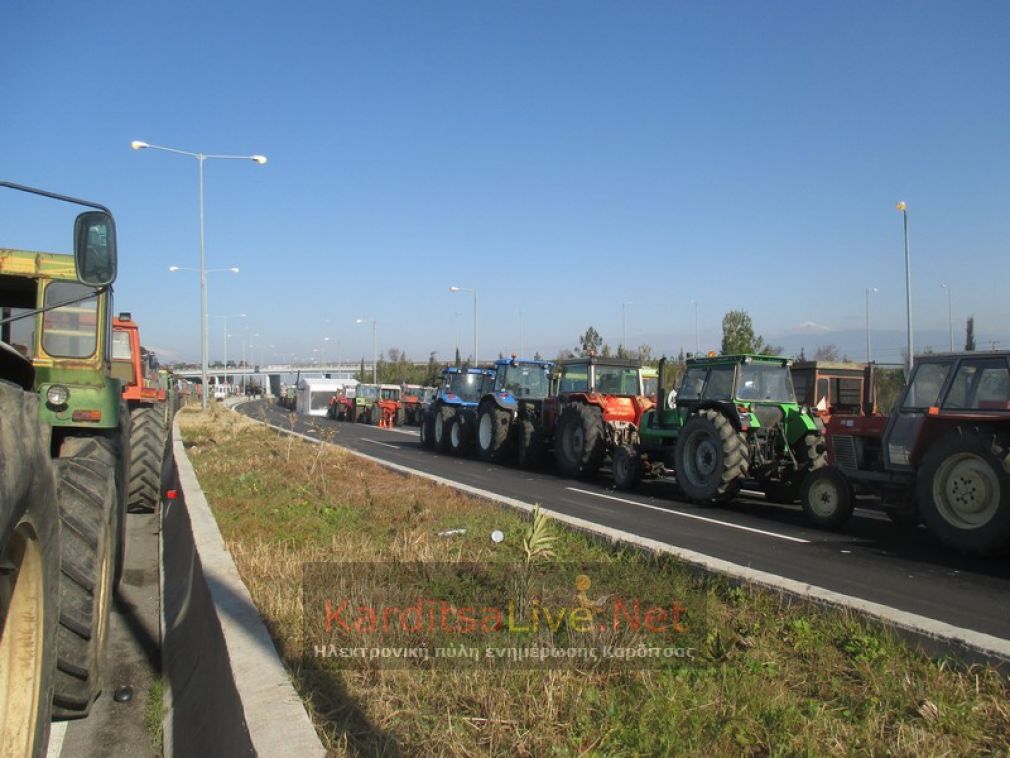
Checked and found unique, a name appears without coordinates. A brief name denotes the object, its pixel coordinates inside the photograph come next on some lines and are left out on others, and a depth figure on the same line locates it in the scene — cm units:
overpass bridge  10371
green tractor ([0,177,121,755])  279
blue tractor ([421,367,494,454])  2214
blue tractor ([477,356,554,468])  1848
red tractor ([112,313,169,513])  974
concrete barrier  318
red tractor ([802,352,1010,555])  834
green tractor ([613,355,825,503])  1209
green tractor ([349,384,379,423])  4525
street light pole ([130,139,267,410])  3222
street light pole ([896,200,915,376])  2227
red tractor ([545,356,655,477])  1586
